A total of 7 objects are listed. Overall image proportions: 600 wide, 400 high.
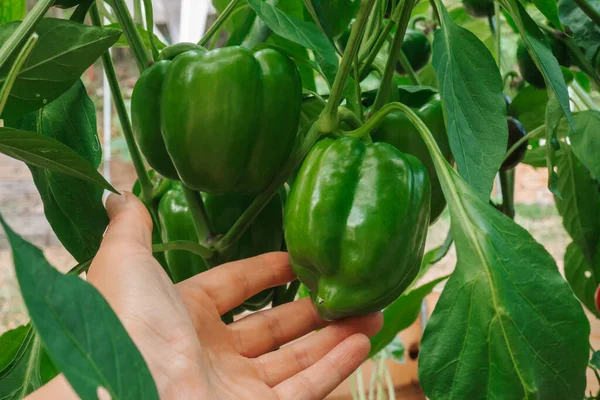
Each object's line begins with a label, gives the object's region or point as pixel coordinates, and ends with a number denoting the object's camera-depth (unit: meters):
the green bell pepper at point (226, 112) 0.54
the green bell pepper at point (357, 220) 0.49
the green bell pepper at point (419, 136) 0.60
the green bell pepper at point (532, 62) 0.84
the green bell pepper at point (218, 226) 0.64
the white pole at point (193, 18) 1.36
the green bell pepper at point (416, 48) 0.89
